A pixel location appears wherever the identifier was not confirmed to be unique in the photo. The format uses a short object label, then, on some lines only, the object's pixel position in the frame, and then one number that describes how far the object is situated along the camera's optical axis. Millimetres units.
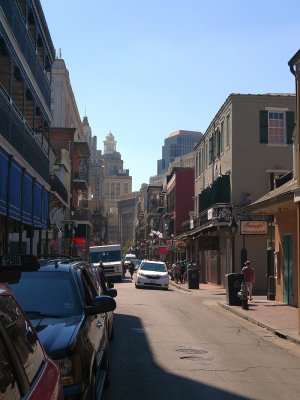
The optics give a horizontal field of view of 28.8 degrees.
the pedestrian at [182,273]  42594
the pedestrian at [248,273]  22562
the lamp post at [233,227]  24281
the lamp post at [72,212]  53869
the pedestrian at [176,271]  43288
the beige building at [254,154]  33375
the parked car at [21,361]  2826
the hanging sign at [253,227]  23953
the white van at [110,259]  43094
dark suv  4773
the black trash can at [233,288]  22891
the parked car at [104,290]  10664
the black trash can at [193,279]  34781
